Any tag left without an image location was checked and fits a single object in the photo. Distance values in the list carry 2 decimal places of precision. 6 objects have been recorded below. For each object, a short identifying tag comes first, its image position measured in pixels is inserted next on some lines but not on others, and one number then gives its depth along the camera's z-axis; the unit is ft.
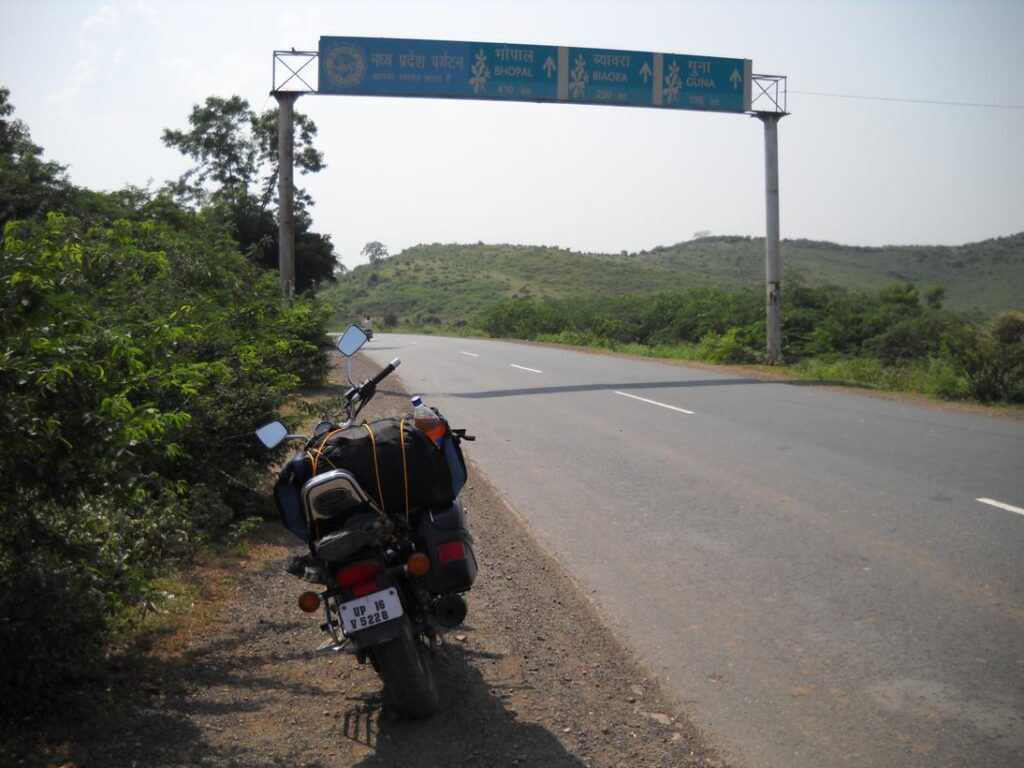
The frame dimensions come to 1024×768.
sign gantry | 72.84
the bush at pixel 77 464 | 12.19
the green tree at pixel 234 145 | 126.93
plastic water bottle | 15.17
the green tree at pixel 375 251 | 415.64
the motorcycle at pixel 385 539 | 13.58
